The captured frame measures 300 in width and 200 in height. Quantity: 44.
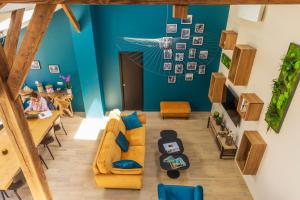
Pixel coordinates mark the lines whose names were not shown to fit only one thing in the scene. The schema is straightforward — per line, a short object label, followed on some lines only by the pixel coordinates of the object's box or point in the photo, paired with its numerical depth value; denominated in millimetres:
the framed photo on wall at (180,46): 6145
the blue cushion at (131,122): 5684
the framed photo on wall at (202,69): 6422
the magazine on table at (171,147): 4848
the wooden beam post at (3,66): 2223
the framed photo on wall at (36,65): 6296
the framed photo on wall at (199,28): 5887
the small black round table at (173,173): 4751
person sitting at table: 5709
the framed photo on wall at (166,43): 6086
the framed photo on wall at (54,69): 6371
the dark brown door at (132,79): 6402
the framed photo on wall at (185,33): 5957
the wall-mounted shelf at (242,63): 4105
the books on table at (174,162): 4506
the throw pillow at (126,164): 4175
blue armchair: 3625
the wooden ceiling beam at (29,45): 2092
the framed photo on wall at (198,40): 6039
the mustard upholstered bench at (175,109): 6531
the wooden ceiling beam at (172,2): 1823
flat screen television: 4920
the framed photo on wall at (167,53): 6225
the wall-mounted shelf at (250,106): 3809
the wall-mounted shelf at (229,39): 4949
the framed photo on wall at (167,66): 6430
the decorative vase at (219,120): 5803
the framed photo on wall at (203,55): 6233
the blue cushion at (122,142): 4840
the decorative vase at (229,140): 5095
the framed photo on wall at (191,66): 6391
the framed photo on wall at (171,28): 5902
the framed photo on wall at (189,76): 6547
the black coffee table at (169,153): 4523
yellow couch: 4137
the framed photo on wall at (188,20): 5785
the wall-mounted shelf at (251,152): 3732
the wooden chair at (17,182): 3859
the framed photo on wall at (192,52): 6202
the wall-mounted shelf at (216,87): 5391
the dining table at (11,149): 3735
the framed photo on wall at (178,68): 6438
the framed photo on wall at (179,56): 6277
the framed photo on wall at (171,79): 6617
